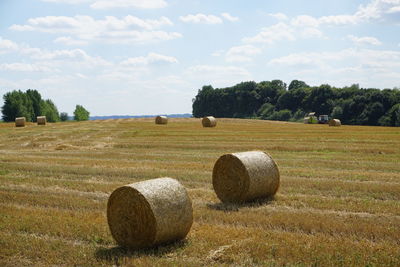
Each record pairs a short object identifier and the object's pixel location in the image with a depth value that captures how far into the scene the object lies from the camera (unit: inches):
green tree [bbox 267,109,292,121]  4096.5
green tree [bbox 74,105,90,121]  6254.9
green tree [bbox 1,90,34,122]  4318.4
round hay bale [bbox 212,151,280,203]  503.8
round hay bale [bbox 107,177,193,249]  343.6
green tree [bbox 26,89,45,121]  5001.7
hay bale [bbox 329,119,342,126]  2081.7
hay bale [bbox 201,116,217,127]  1894.7
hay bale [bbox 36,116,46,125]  2267.5
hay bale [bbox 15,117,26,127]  2118.1
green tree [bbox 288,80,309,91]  5521.7
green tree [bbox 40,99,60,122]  5068.9
